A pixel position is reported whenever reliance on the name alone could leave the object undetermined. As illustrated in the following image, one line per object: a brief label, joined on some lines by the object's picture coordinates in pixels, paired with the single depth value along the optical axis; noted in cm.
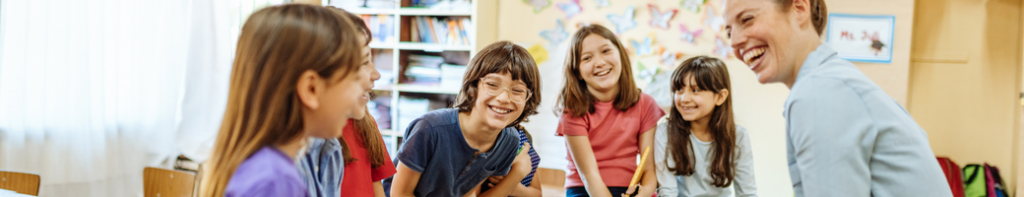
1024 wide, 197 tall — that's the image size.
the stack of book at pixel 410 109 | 348
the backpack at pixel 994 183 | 330
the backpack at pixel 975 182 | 332
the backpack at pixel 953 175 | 331
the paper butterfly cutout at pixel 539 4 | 359
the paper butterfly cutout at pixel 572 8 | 356
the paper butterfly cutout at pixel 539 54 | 358
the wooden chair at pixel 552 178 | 354
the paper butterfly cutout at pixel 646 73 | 344
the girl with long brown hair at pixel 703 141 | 191
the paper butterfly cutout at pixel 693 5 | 338
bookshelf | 340
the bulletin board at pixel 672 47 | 320
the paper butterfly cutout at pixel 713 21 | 336
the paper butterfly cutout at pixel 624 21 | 348
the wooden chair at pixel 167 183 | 195
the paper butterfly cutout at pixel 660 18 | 342
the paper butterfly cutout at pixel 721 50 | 335
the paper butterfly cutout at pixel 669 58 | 341
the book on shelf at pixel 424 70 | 349
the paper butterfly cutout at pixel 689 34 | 339
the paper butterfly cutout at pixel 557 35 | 356
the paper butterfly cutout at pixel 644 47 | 345
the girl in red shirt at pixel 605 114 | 194
